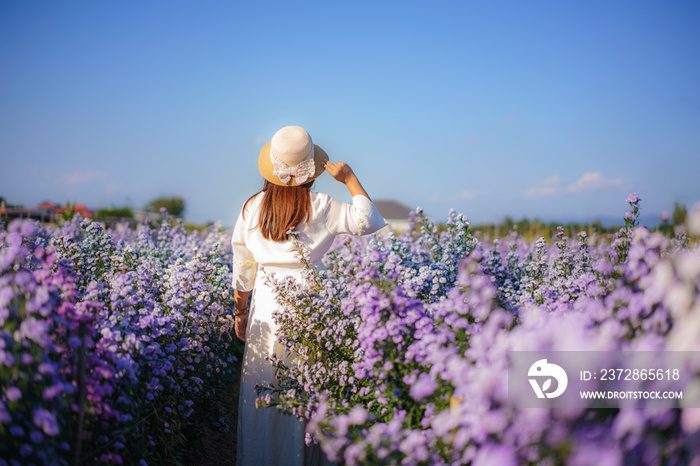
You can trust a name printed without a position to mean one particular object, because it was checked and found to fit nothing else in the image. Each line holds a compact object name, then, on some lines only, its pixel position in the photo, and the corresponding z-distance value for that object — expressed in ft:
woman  9.39
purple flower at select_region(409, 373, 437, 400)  5.21
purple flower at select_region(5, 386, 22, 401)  5.01
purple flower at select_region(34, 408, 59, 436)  5.02
